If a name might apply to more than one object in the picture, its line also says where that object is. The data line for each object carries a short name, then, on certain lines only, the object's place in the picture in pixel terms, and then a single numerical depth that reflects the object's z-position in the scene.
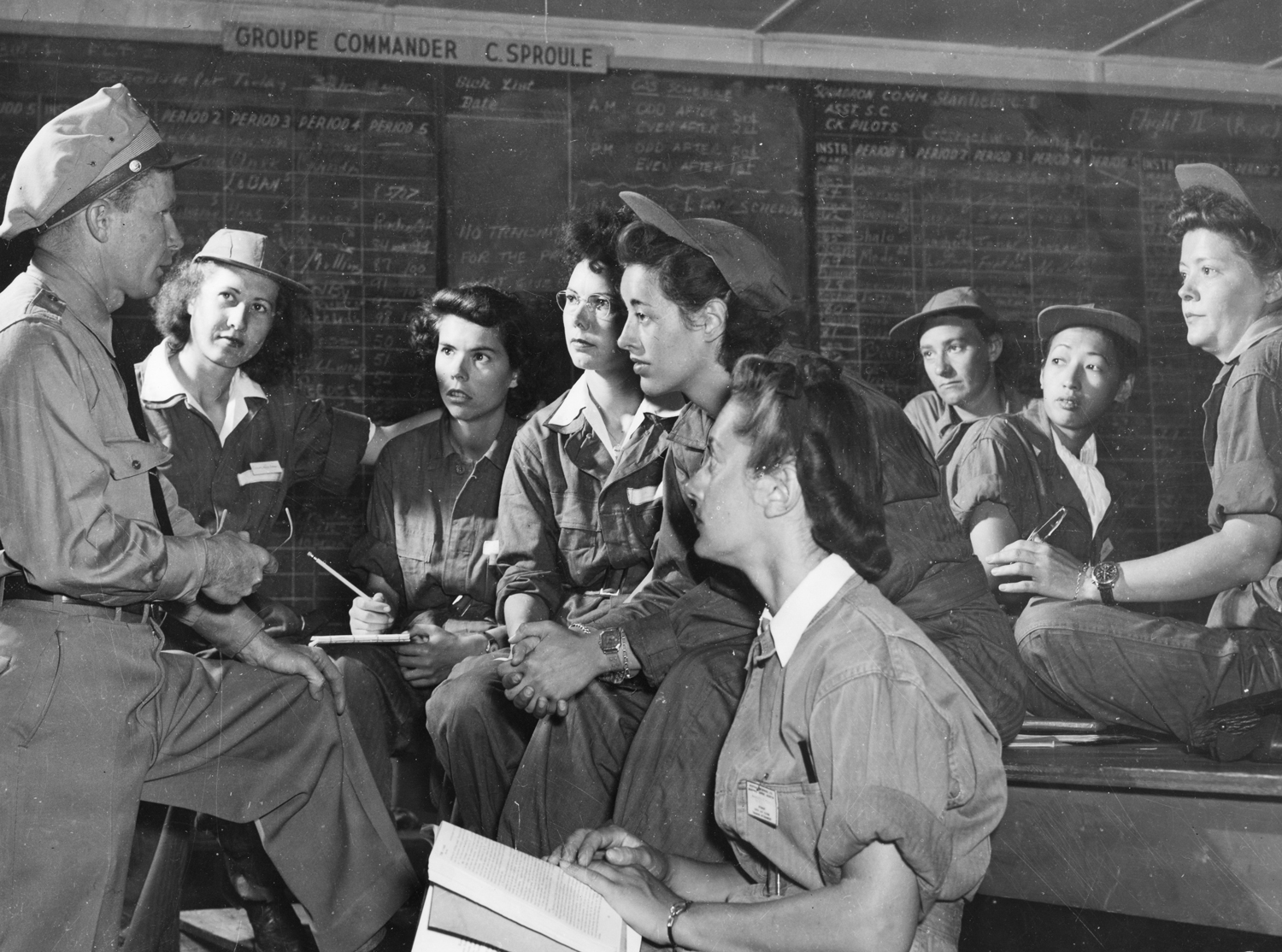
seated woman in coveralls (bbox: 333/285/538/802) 3.27
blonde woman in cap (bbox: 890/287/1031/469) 3.75
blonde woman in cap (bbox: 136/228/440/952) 3.54
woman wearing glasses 3.09
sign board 3.99
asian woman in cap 3.41
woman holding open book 1.34
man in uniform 1.94
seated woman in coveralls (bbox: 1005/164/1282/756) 2.80
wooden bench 2.17
